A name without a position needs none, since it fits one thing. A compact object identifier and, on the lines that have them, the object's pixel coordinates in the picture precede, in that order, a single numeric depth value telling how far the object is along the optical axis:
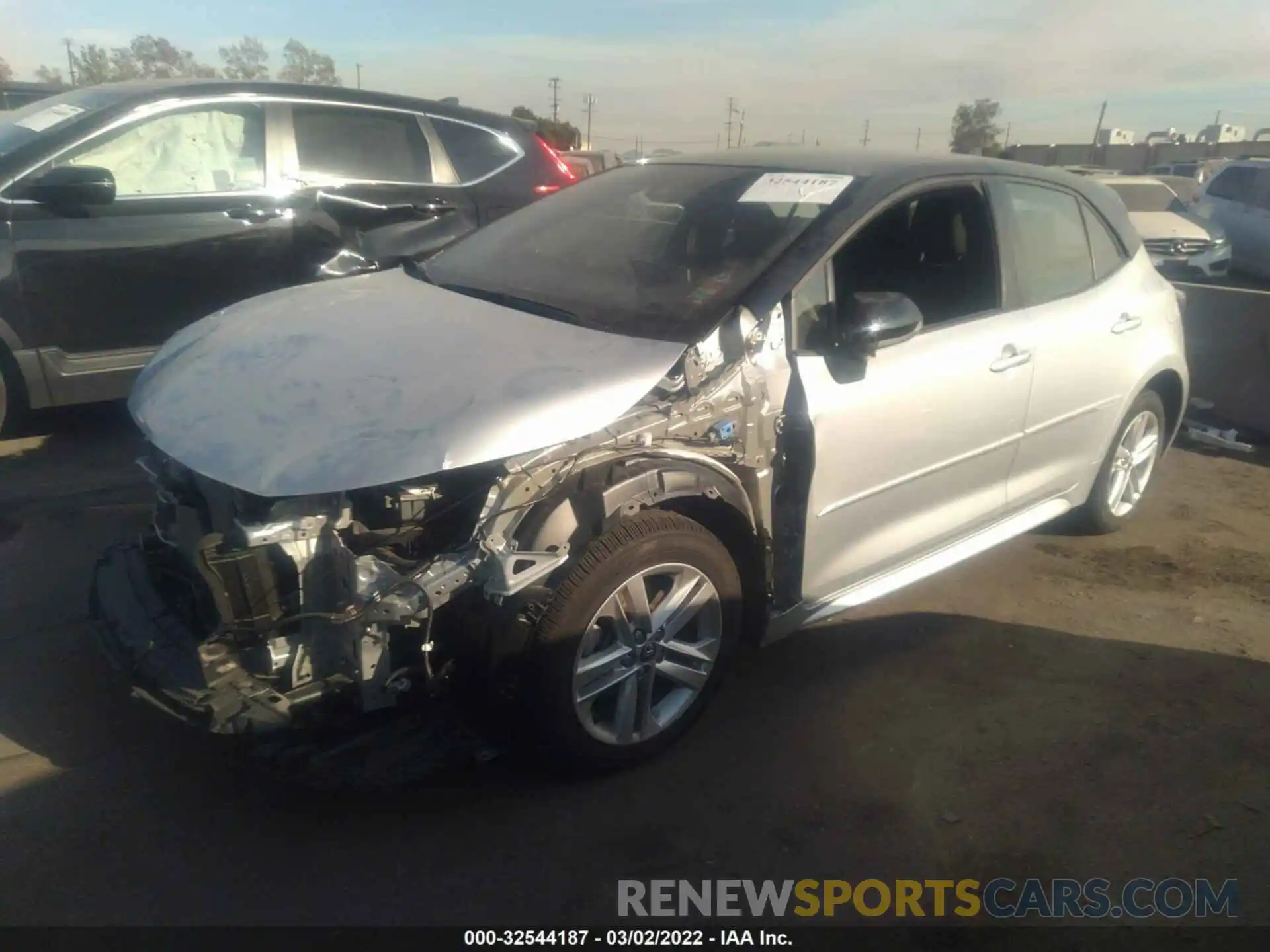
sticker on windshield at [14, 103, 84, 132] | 4.99
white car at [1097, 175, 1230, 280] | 12.75
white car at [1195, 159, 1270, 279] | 13.39
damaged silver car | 2.31
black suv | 4.72
